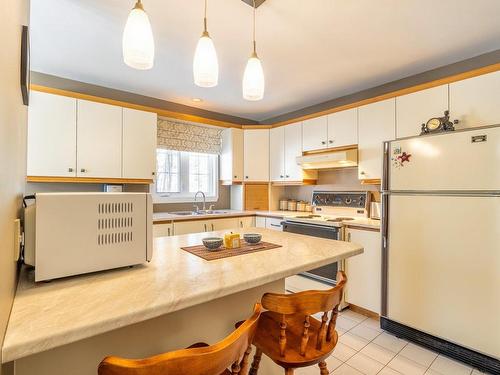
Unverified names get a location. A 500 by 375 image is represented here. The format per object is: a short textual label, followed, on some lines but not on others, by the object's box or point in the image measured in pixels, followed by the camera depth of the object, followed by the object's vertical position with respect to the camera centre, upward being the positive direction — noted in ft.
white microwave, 2.63 -0.48
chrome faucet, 12.34 -0.71
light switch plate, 2.47 -0.49
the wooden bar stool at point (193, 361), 1.89 -1.31
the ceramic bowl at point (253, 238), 4.87 -0.91
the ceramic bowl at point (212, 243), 4.43 -0.92
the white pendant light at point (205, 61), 4.12 +2.03
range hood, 9.47 +1.14
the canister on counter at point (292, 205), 12.67 -0.75
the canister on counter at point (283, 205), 13.09 -0.77
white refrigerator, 5.67 -1.26
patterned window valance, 11.18 +2.36
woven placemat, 4.11 -1.03
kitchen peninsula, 2.04 -1.04
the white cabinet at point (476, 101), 6.50 +2.32
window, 11.79 +0.61
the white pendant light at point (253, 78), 4.55 +1.93
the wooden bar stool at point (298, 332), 3.04 -2.03
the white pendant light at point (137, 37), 3.53 +2.06
